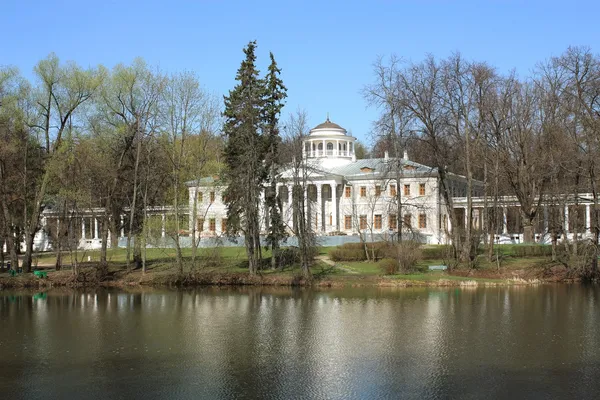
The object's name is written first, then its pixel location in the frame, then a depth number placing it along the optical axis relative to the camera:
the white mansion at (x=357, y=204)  57.72
